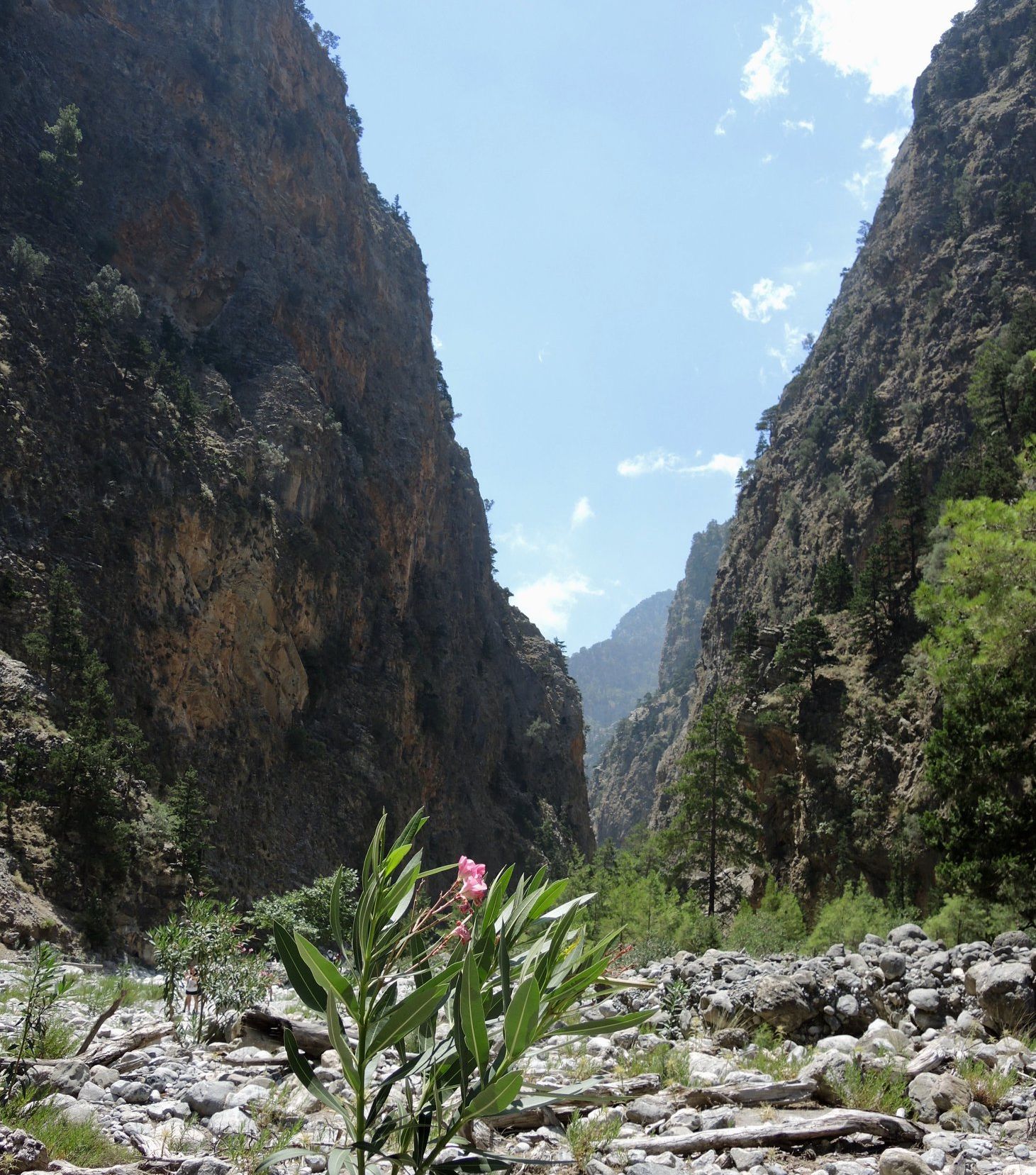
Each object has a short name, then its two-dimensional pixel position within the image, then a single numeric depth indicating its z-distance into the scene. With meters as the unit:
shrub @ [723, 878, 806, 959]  12.78
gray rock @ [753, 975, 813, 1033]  6.83
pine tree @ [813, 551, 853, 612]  38.81
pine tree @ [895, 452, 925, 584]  36.03
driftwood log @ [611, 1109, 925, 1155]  3.83
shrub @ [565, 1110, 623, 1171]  3.59
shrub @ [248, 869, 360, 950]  13.05
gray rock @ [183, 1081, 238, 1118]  3.94
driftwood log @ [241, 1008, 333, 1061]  4.88
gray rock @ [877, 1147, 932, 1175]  3.18
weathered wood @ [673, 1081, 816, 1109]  4.41
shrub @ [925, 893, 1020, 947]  10.75
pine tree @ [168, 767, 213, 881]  22.59
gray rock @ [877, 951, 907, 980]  7.47
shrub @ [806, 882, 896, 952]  13.27
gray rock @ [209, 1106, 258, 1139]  3.61
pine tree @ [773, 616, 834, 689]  34.12
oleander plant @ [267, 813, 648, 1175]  1.81
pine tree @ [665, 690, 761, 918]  25.53
